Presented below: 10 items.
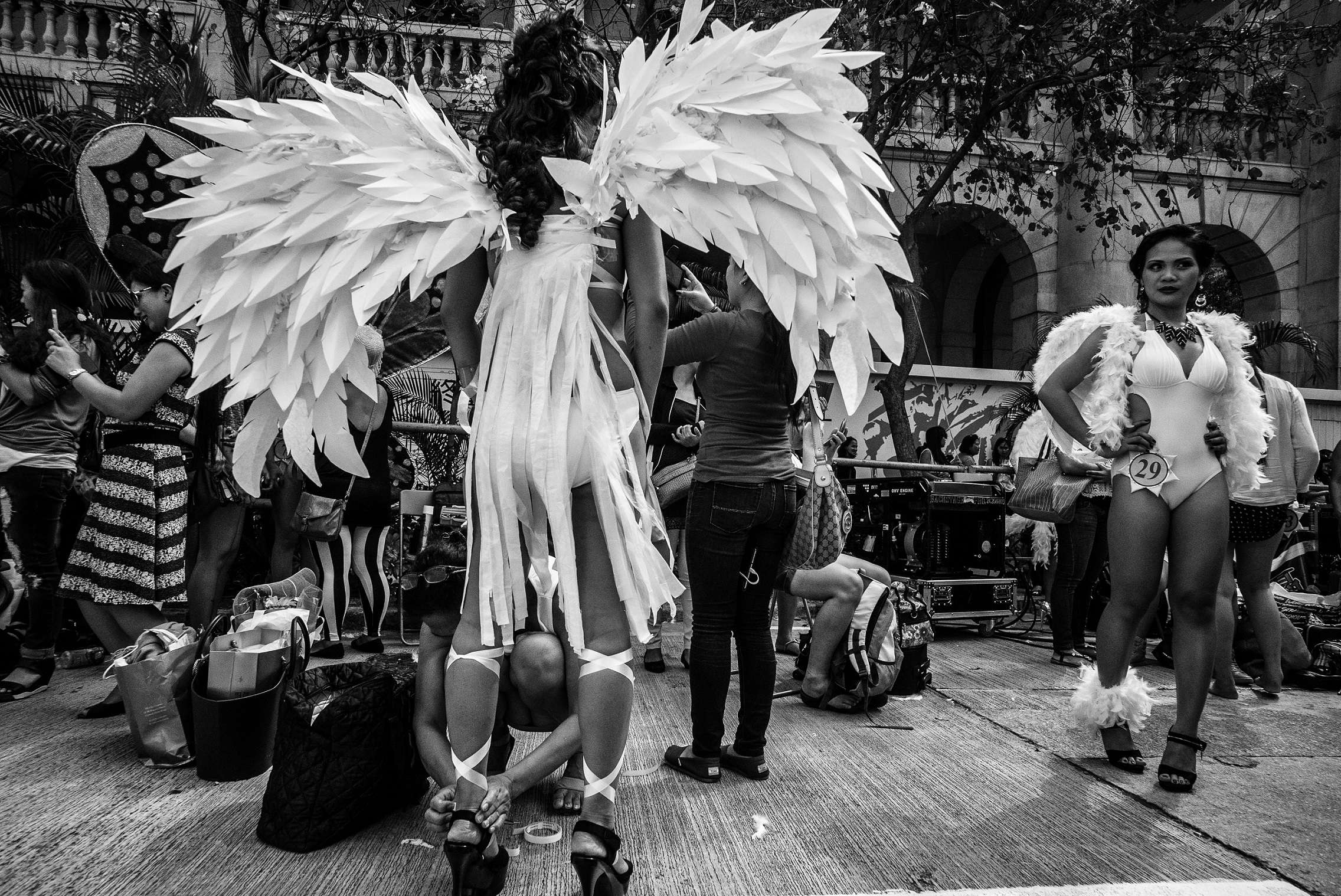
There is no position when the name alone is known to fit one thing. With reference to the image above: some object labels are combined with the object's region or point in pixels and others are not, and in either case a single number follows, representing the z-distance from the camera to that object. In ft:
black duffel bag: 8.06
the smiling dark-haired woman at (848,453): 31.14
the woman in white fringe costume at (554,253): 6.59
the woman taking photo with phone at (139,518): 12.20
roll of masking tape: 8.18
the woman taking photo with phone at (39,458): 13.87
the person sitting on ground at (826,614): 13.93
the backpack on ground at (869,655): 13.69
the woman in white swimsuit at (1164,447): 10.80
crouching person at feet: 7.75
